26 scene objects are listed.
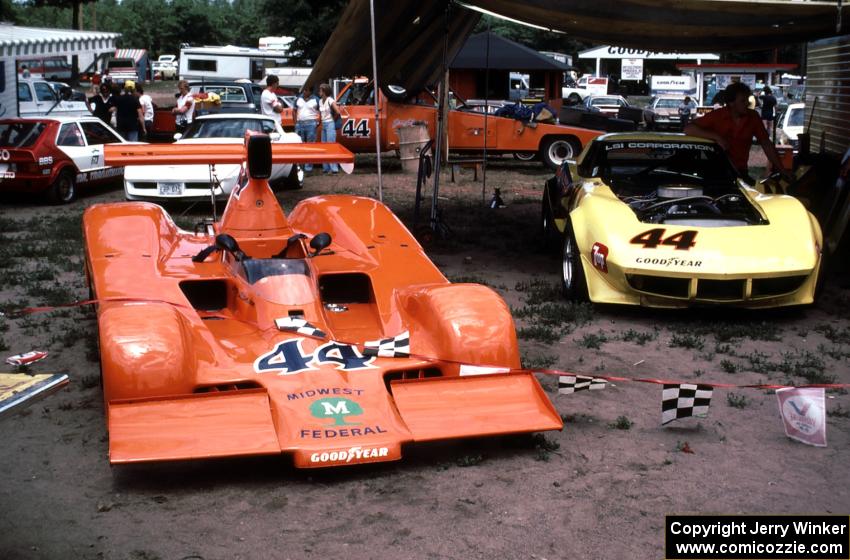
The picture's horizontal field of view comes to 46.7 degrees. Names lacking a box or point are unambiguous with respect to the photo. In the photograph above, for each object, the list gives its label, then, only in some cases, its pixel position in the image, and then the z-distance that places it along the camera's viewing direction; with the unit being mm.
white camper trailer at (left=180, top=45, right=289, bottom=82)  42531
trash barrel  19031
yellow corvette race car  7812
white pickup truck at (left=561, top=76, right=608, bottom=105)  50612
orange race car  4848
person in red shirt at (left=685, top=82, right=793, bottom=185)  10734
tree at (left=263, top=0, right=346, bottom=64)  36094
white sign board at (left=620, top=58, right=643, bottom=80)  52094
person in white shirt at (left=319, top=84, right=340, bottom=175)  18814
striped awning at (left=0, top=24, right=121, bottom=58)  15414
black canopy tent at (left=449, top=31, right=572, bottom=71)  26859
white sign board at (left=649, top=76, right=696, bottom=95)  43094
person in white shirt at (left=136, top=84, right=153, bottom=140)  21578
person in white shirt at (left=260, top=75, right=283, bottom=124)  18406
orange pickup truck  20312
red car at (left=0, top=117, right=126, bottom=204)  14359
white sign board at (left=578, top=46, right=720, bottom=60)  59250
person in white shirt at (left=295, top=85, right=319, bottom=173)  18250
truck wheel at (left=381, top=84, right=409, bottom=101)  12703
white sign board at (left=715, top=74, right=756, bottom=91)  39344
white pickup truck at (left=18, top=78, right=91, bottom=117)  23422
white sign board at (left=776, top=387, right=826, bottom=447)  5316
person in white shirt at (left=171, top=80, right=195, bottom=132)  19997
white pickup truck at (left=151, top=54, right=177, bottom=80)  68744
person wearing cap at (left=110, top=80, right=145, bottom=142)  18812
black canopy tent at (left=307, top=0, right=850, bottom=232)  9195
